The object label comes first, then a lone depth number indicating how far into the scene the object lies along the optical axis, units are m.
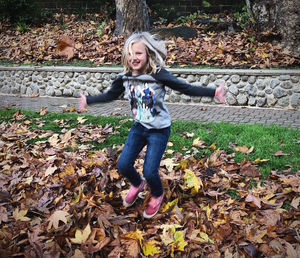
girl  2.20
